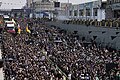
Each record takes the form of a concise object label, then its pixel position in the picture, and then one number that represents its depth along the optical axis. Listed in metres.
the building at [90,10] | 65.25
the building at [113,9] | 58.08
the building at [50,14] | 134.38
